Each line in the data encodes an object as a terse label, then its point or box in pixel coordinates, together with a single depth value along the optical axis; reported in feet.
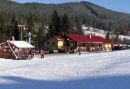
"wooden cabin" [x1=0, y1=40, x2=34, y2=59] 88.91
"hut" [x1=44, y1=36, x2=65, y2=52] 158.05
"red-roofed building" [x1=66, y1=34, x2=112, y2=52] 160.05
